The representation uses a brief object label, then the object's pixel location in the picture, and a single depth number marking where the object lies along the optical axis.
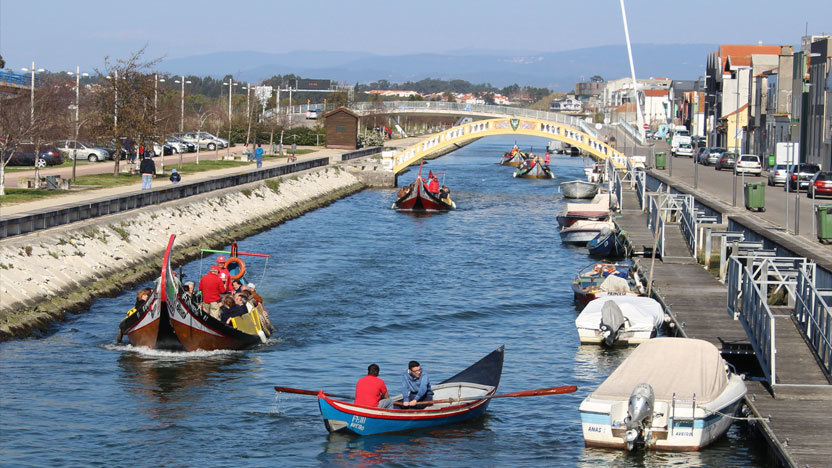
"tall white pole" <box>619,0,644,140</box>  159.38
